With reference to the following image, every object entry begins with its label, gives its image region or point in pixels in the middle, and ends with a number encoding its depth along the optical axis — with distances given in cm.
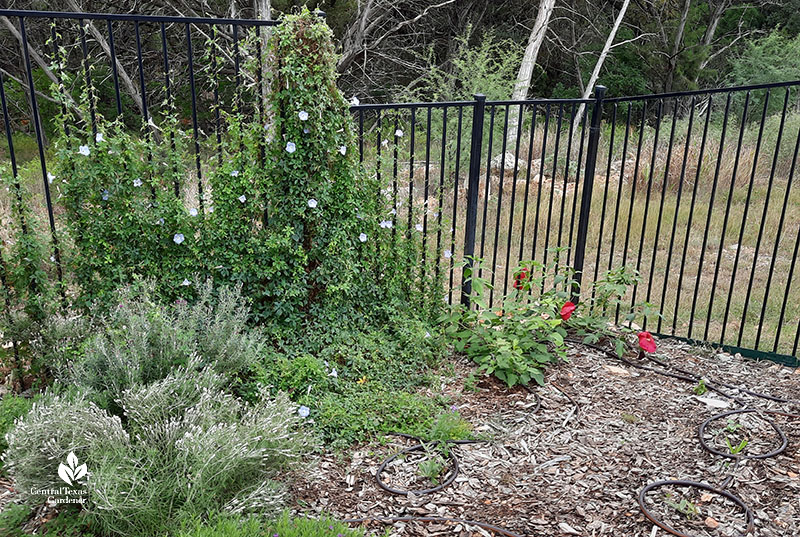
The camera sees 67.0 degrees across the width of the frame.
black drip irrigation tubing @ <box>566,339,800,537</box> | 230
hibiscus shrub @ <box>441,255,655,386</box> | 342
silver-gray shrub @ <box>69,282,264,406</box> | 248
